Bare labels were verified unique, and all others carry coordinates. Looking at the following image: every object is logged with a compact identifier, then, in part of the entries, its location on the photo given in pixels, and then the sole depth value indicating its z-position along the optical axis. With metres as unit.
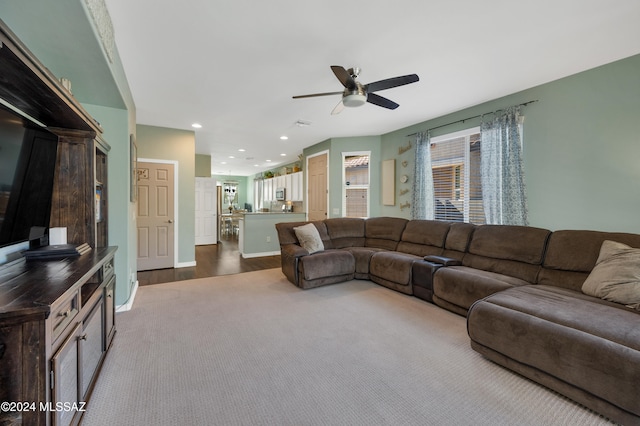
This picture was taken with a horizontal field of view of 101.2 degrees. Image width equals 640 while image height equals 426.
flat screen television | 1.45
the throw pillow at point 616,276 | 2.04
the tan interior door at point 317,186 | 6.05
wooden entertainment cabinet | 1.03
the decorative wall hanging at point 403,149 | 5.02
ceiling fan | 2.44
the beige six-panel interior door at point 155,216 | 4.80
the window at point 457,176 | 4.09
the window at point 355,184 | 5.76
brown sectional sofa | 1.57
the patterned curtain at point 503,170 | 3.46
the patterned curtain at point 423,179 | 4.66
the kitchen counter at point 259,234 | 6.09
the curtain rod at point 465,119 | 3.39
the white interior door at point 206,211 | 7.41
